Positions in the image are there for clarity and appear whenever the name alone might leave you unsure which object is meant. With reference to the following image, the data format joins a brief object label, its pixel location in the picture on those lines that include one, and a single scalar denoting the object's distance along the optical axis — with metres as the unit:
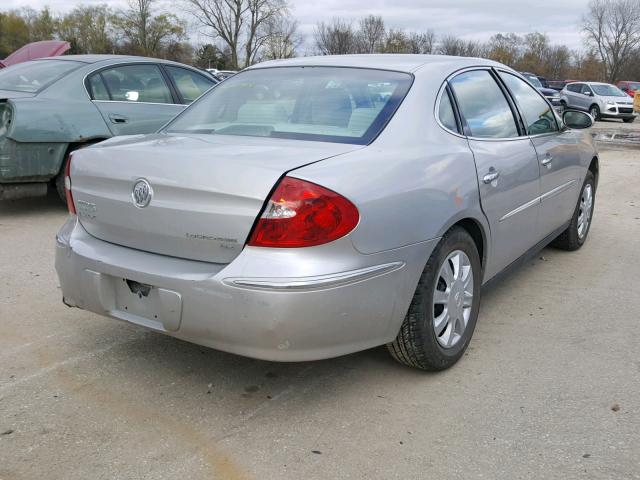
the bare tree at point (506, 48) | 68.06
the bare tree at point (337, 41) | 56.31
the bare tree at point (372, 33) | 60.14
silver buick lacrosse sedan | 2.40
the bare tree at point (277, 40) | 64.69
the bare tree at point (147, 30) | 63.62
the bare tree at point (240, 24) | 64.94
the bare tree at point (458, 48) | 56.15
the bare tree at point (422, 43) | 57.58
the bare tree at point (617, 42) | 65.06
